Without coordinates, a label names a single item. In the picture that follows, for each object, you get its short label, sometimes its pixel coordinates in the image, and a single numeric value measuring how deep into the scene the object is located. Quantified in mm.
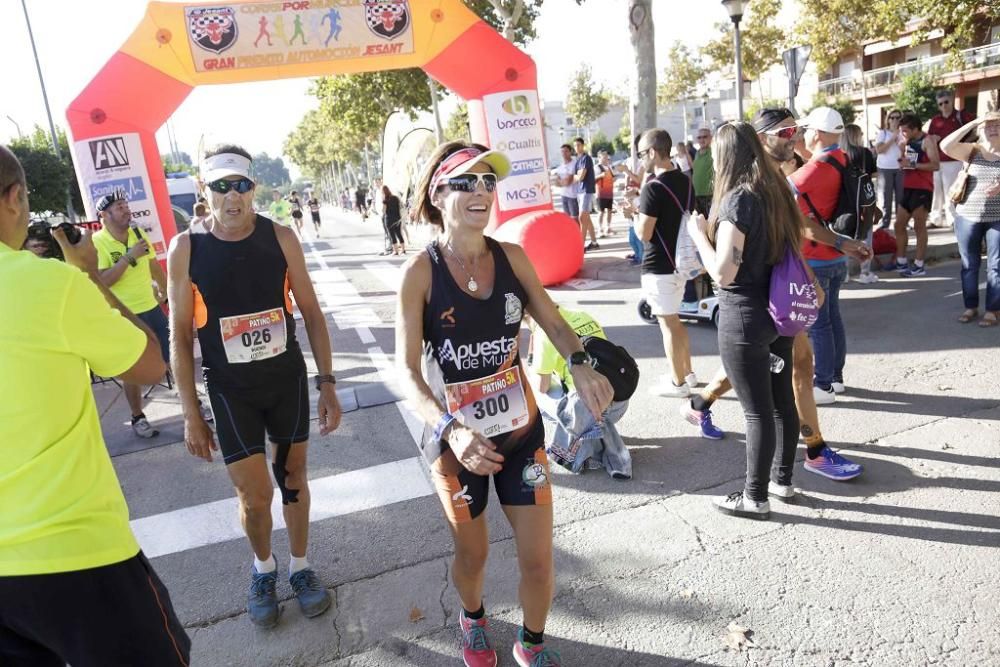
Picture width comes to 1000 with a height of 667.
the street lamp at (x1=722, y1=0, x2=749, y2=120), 11422
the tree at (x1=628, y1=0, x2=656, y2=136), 11242
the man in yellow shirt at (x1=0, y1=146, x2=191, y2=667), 1589
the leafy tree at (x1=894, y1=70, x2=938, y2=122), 34375
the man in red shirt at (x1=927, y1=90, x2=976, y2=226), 9438
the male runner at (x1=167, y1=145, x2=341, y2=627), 2873
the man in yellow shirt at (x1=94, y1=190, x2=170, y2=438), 5656
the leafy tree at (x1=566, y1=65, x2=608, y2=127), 59875
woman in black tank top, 2350
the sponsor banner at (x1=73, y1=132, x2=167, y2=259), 9578
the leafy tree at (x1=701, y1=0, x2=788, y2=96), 35219
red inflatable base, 9898
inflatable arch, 9617
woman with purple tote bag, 3154
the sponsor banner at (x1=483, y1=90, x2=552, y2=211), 10656
